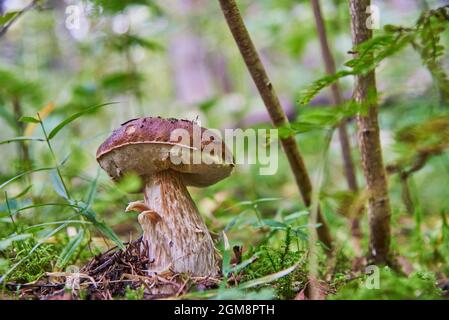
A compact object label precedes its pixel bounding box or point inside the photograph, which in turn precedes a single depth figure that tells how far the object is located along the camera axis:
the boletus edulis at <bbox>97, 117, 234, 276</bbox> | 0.66
